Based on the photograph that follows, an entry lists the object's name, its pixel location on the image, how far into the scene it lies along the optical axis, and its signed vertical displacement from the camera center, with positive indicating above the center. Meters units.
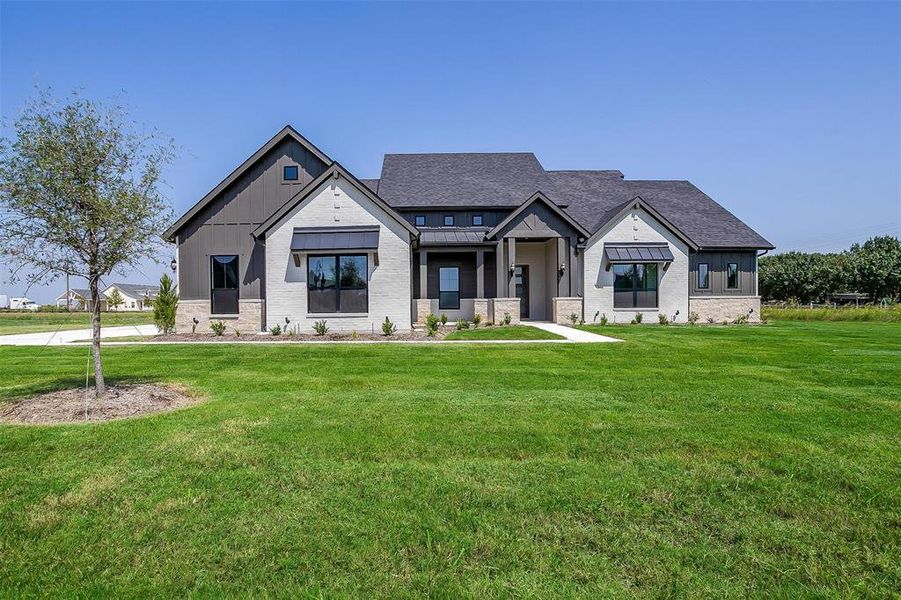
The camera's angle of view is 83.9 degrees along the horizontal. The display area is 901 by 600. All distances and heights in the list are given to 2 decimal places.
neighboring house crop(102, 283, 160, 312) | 92.94 +0.42
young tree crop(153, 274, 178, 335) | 19.95 -0.52
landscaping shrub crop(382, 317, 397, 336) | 18.56 -1.28
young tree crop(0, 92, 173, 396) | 7.08 +1.44
